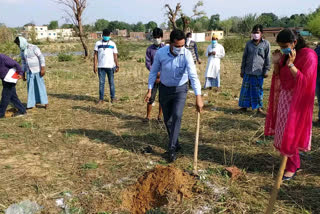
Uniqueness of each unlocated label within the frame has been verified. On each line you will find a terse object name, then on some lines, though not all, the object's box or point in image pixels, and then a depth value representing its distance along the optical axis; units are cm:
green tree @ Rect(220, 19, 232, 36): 8470
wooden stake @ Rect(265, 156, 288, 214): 216
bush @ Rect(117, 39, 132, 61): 1740
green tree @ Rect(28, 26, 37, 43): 2814
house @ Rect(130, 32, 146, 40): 7739
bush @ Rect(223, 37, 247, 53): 2098
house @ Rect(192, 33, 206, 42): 5731
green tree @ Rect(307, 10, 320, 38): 4481
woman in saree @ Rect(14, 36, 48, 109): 598
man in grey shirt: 557
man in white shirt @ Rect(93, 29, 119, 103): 671
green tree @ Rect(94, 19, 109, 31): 11288
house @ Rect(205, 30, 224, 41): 6122
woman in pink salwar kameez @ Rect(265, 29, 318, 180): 279
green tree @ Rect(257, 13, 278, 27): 3309
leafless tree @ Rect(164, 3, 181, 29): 1743
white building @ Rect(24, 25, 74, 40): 8438
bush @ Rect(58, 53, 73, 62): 1734
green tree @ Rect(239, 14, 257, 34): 3414
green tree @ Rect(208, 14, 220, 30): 8912
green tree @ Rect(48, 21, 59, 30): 11219
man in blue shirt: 349
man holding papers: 558
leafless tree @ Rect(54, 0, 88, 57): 1664
